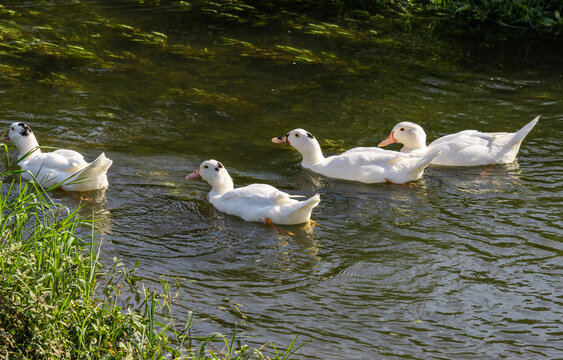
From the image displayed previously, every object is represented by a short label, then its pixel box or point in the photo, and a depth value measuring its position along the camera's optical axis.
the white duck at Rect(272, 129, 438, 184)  18.34
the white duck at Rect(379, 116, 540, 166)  19.22
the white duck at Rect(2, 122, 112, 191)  16.72
